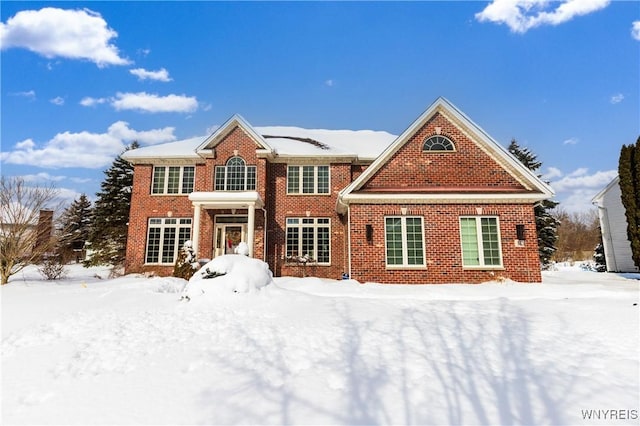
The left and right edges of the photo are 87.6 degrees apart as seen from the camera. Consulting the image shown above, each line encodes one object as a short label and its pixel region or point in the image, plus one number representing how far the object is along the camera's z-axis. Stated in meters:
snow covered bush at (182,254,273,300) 7.90
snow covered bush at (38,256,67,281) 11.59
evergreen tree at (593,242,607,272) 23.12
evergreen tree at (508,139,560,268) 25.34
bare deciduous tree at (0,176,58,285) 10.05
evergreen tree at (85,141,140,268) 24.38
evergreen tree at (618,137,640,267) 16.25
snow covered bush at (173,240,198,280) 11.78
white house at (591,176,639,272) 19.43
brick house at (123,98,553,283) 11.74
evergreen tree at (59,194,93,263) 30.47
